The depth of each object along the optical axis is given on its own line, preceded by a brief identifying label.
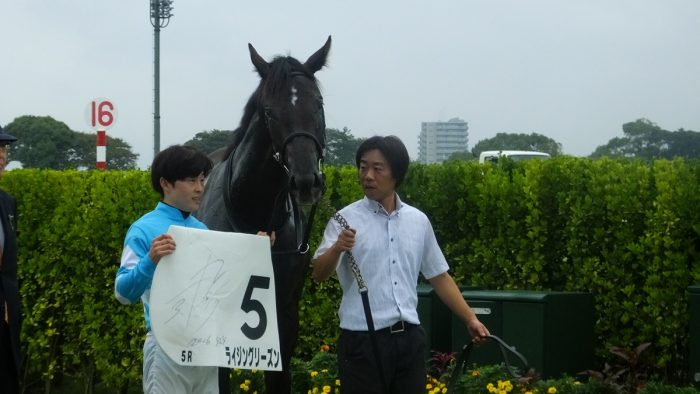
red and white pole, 14.48
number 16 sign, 15.07
